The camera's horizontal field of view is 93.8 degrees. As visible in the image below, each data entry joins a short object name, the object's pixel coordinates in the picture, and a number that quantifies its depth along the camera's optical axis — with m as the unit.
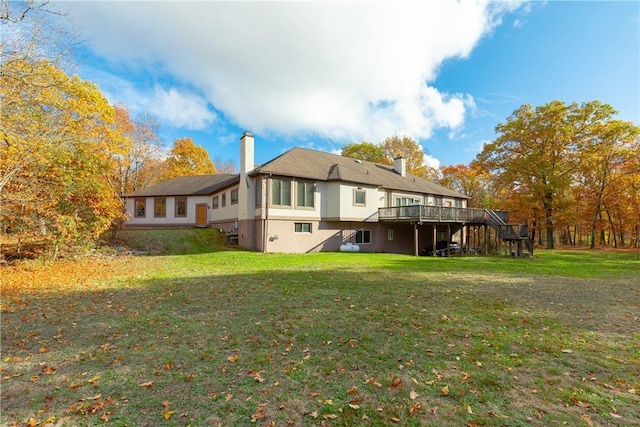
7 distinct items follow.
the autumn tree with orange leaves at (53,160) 8.74
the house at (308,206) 18.48
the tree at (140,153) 29.88
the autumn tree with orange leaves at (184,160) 37.38
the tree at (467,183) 42.25
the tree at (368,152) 40.78
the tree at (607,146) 25.23
